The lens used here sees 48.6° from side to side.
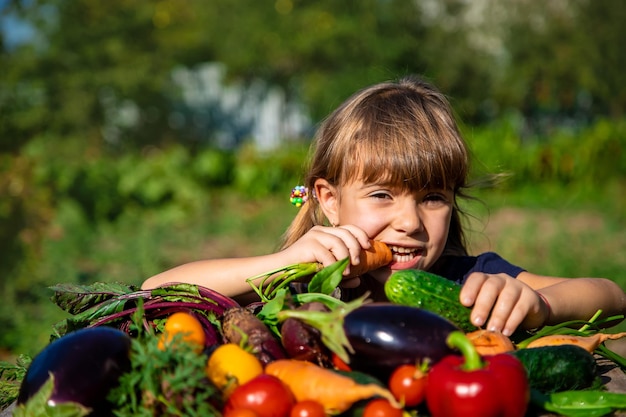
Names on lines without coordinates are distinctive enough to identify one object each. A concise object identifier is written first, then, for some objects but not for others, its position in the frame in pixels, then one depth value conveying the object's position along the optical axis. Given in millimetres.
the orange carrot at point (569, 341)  1901
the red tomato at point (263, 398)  1424
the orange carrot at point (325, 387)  1453
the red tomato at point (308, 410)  1432
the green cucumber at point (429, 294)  1974
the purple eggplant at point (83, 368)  1470
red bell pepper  1368
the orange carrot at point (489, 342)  1745
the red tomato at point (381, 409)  1395
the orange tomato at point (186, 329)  1637
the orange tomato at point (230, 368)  1513
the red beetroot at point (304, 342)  1663
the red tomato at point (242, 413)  1395
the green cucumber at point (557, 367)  1701
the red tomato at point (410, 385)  1476
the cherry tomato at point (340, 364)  1651
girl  2297
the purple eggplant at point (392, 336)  1525
